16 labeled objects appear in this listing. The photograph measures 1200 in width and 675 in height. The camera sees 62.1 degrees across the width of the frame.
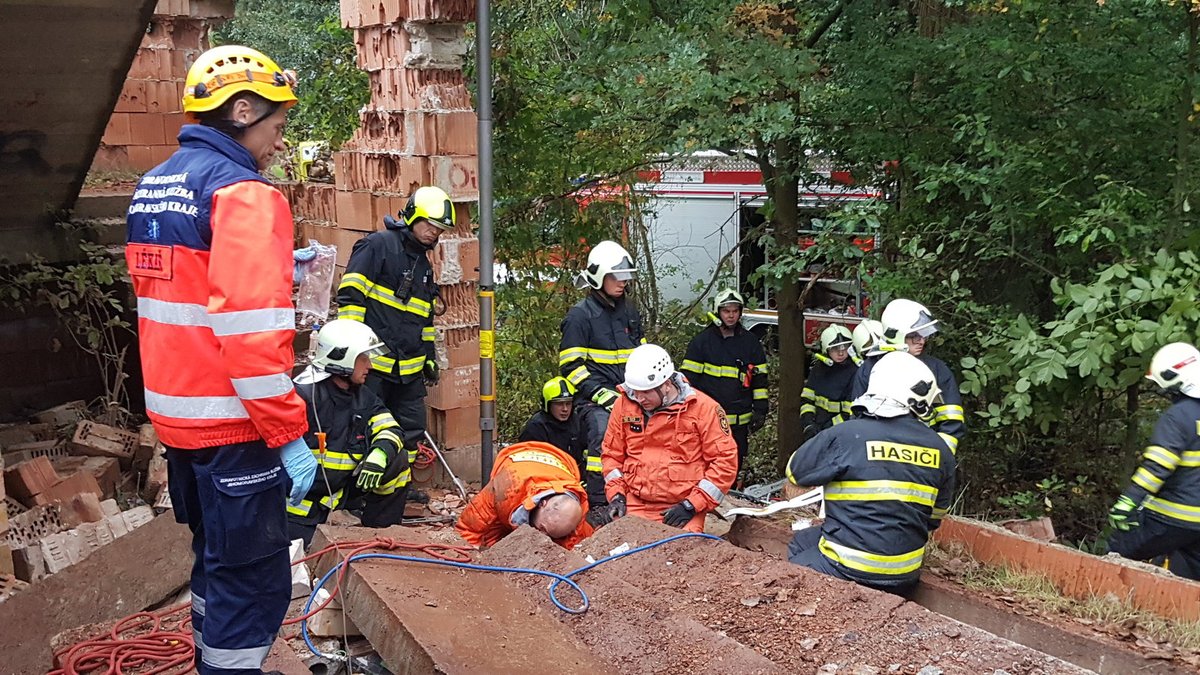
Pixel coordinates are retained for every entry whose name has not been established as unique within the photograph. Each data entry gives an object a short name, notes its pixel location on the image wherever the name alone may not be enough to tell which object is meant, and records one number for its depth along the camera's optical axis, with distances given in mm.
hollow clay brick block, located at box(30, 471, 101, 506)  6039
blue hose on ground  3988
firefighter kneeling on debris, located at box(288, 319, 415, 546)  5098
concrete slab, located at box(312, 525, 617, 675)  3346
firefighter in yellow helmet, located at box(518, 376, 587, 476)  7004
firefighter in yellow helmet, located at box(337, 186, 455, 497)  6156
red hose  3727
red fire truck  11359
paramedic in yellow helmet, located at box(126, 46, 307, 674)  2809
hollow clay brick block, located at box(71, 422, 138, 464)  6805
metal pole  6254
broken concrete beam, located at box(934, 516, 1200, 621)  4480
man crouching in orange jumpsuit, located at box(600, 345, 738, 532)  5703
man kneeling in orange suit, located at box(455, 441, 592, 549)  5273
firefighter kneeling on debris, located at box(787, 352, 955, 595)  4496
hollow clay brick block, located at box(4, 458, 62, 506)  6020
